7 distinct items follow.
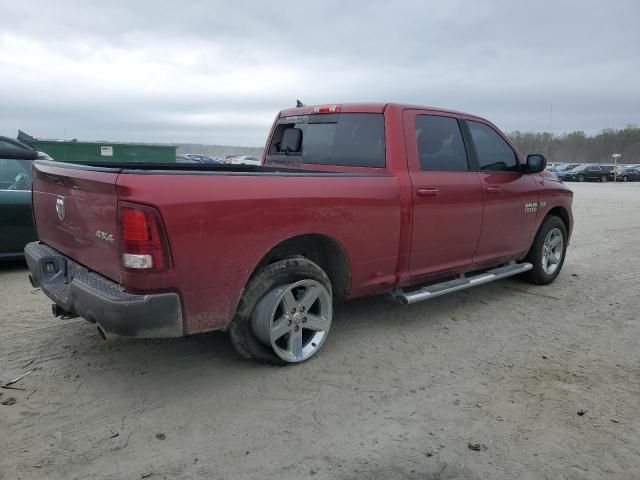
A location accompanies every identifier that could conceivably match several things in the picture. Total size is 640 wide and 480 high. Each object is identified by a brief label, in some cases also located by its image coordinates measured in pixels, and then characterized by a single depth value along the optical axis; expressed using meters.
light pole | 41.48
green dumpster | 14.79
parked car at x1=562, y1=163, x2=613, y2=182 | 40.53
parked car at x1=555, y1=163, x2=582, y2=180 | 40.59
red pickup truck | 2.90
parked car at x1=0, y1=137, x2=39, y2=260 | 6.01
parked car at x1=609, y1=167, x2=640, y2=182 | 42.02
